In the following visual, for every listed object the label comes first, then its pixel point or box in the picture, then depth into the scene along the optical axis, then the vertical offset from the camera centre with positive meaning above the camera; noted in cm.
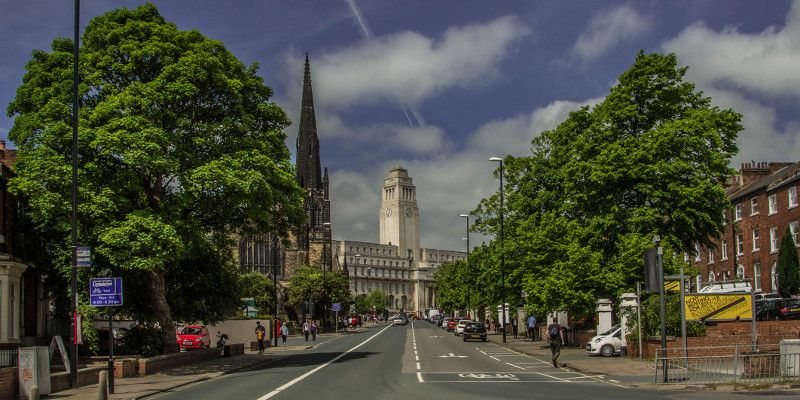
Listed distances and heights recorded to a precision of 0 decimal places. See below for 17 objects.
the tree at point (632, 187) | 3872 +367
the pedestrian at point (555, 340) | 3112 -283
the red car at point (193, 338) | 4841 -387
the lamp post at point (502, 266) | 5312 +1
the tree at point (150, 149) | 3000 +474
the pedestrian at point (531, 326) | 5584 -412
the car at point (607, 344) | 3588 -346
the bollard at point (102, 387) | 1721 -239
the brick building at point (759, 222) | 5456 +273
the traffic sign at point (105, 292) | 2286 -51
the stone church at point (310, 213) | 14362 +1029
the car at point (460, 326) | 7282 -524
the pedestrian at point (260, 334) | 4397 -337
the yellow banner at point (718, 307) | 2973 -162
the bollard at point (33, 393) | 1555 -224
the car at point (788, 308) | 3878 -224
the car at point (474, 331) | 5991 -470
